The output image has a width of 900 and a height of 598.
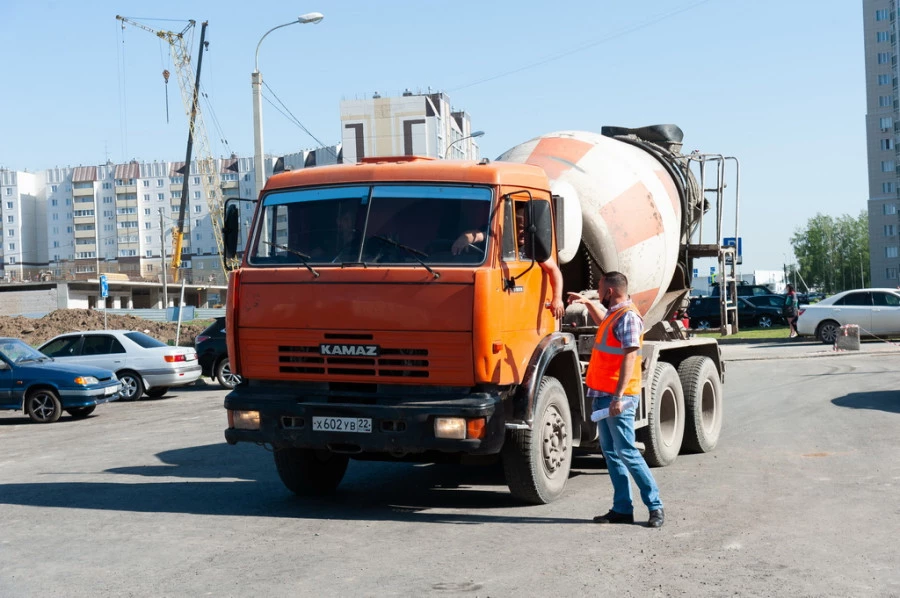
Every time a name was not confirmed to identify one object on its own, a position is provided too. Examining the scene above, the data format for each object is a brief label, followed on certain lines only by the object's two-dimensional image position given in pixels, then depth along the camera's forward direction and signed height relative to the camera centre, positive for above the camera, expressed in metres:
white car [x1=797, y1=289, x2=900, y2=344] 29.66 -0.70
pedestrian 33.04 -0.58
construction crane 74.12 +14.74
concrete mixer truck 7.41 -0.16
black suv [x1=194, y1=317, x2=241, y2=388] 23.09 -0.99
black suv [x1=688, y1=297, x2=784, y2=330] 43.16 -0.95
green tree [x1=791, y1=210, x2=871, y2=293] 149.38 +5.65
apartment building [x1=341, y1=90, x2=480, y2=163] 123.62 +21.50
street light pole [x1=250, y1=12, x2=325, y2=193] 25.69 +5.11
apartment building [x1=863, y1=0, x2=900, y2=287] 119.44 +17.38
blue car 17.17 -1.27
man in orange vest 7.34 -0.68
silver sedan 21.20 -0.96
